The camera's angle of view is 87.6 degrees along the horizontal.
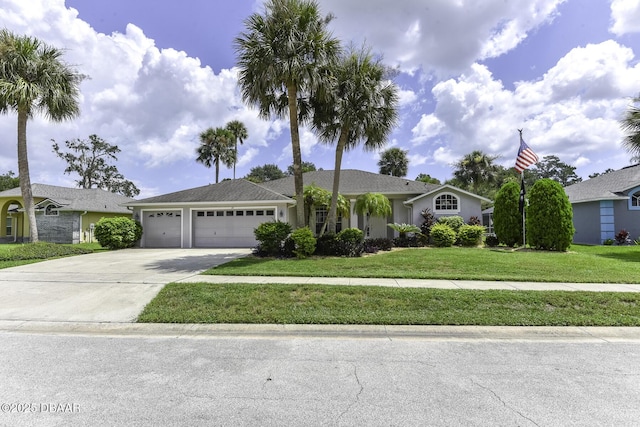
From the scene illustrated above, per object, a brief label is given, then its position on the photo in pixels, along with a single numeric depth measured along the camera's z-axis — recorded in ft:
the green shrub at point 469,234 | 54.29
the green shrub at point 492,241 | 56.59
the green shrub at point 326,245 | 42.63
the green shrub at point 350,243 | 42.07
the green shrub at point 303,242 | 39.42
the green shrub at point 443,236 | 52.49
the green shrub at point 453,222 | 56.29
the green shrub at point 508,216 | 53.67
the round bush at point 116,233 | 55.42
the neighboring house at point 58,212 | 75.00
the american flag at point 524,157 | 50.21
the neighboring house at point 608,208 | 59.52
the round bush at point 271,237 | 41.04
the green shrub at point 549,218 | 45.44
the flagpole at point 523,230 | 51.16
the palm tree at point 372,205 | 52.75
